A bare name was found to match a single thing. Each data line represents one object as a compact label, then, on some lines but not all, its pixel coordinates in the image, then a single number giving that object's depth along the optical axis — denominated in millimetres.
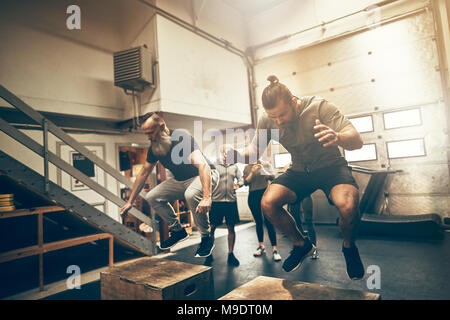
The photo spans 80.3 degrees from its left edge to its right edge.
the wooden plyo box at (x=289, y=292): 1563
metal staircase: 2799
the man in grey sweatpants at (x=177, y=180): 2354
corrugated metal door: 5207
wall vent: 4539
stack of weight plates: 2975
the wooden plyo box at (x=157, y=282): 1879
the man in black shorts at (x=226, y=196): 3332
